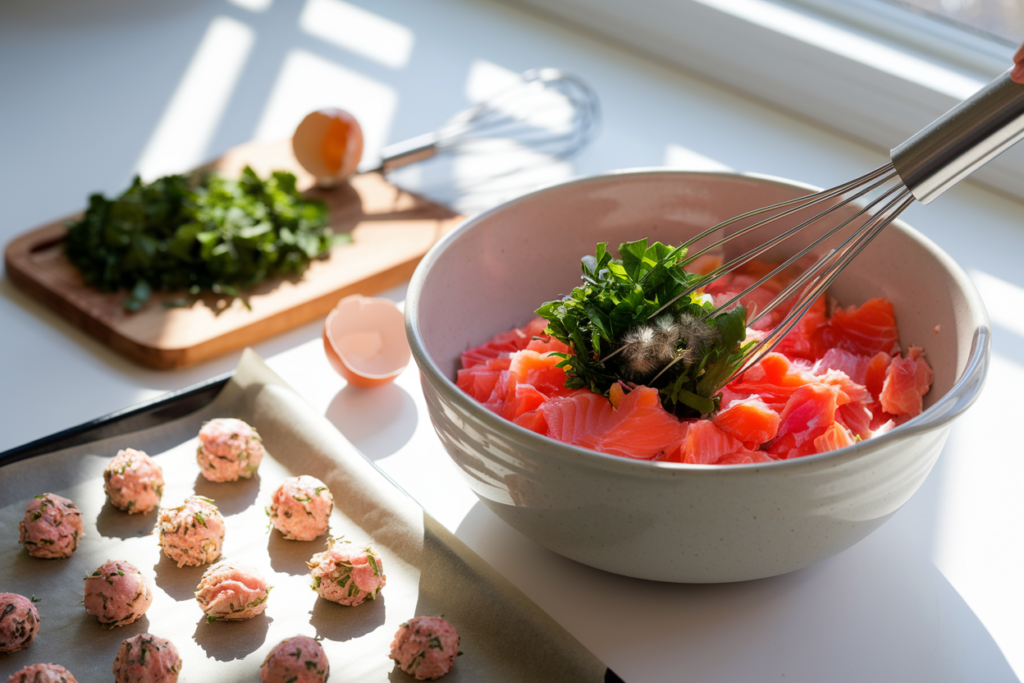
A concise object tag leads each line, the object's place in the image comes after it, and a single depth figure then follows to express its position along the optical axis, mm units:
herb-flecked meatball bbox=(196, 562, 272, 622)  759
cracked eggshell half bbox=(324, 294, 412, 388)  1104
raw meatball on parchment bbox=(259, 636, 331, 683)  708
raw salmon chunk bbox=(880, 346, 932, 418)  826
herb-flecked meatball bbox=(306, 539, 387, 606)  776
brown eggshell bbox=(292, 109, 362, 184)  1433
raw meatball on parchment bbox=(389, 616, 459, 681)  710
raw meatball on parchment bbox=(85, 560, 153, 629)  762
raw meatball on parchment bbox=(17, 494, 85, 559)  824
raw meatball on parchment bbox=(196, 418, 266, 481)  913
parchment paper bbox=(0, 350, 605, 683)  740
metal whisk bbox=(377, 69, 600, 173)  1545
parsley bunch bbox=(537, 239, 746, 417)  746
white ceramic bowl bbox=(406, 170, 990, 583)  646
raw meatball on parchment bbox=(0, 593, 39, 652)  741
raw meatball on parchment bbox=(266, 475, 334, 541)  848
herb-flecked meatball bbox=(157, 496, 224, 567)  826
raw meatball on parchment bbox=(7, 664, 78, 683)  692
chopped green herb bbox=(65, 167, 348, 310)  1250
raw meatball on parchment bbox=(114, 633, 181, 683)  704
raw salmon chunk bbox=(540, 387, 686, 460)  732
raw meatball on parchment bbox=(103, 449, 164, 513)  884
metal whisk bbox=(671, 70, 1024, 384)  650
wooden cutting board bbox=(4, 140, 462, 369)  1162
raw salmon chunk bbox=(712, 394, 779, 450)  754
